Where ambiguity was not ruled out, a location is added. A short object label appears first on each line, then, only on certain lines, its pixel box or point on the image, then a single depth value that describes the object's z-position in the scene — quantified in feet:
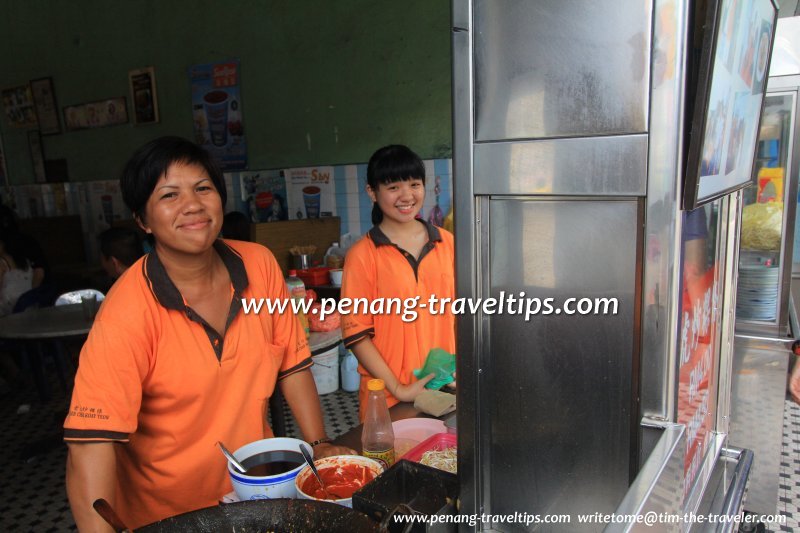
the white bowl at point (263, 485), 4.05
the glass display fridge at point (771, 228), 9.12
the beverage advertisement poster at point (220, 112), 20.15
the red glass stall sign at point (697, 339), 3.29
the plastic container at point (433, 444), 4.85
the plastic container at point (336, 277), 15.74
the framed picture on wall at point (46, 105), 25.88
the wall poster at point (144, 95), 22.45
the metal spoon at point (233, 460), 4.16
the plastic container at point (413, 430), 5.55
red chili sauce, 4.12
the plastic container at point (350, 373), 15.66
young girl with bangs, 7.86
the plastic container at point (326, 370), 15.47
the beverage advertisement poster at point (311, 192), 18.31
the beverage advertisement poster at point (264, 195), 19.52
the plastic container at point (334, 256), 16.85
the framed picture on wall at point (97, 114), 23.80
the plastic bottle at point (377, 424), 5.02
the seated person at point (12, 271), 16.26
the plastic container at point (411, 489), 3.50
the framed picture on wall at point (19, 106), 26.68
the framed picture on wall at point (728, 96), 2.64
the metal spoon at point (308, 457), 4.18
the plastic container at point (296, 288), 11.68
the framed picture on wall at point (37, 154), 26.91
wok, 3.34
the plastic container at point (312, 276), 15.74
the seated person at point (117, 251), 13.30
